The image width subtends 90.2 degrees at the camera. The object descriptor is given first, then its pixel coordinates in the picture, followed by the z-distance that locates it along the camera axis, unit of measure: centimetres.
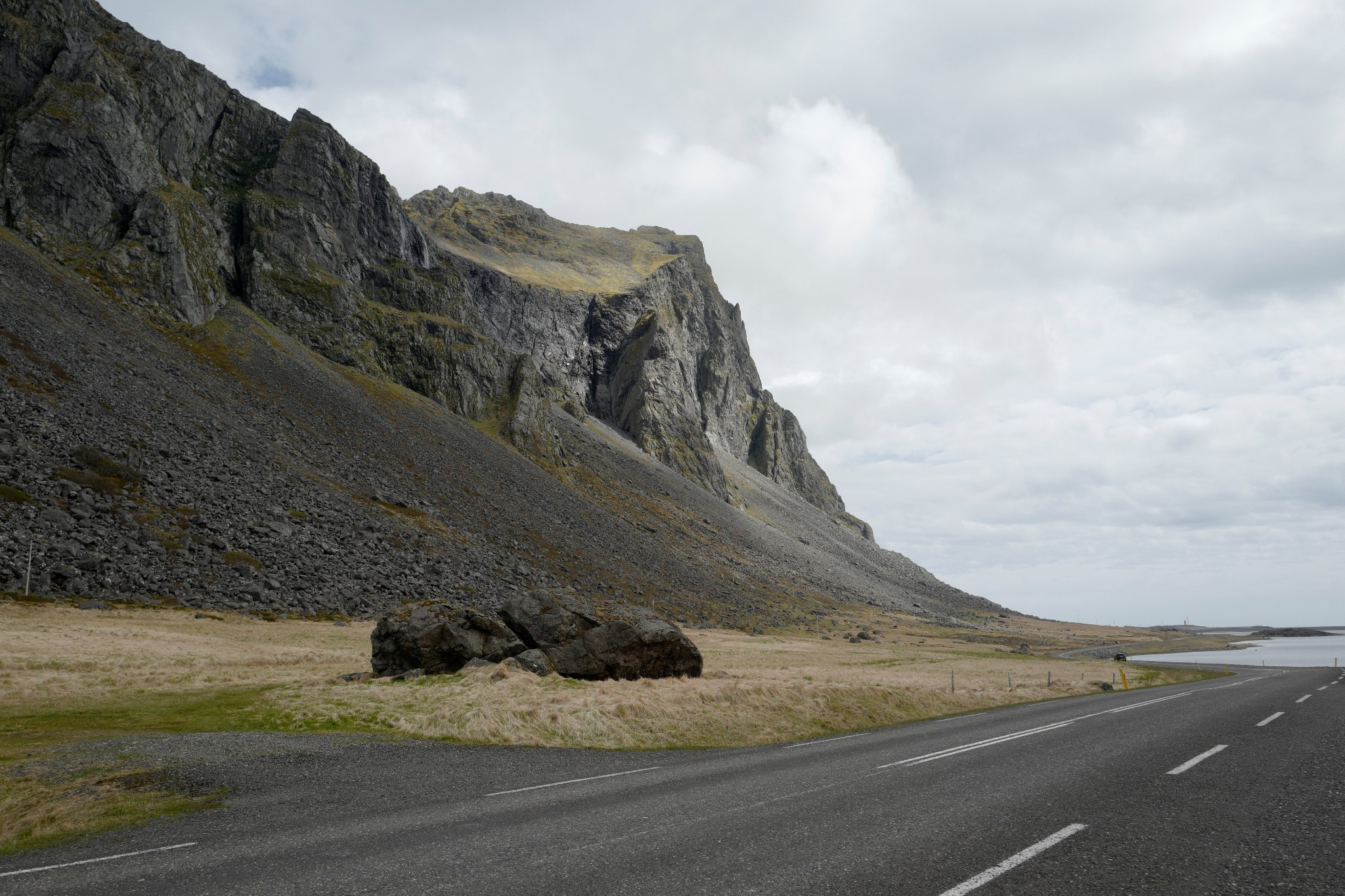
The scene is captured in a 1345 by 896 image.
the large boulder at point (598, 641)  2719
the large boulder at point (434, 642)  2648
